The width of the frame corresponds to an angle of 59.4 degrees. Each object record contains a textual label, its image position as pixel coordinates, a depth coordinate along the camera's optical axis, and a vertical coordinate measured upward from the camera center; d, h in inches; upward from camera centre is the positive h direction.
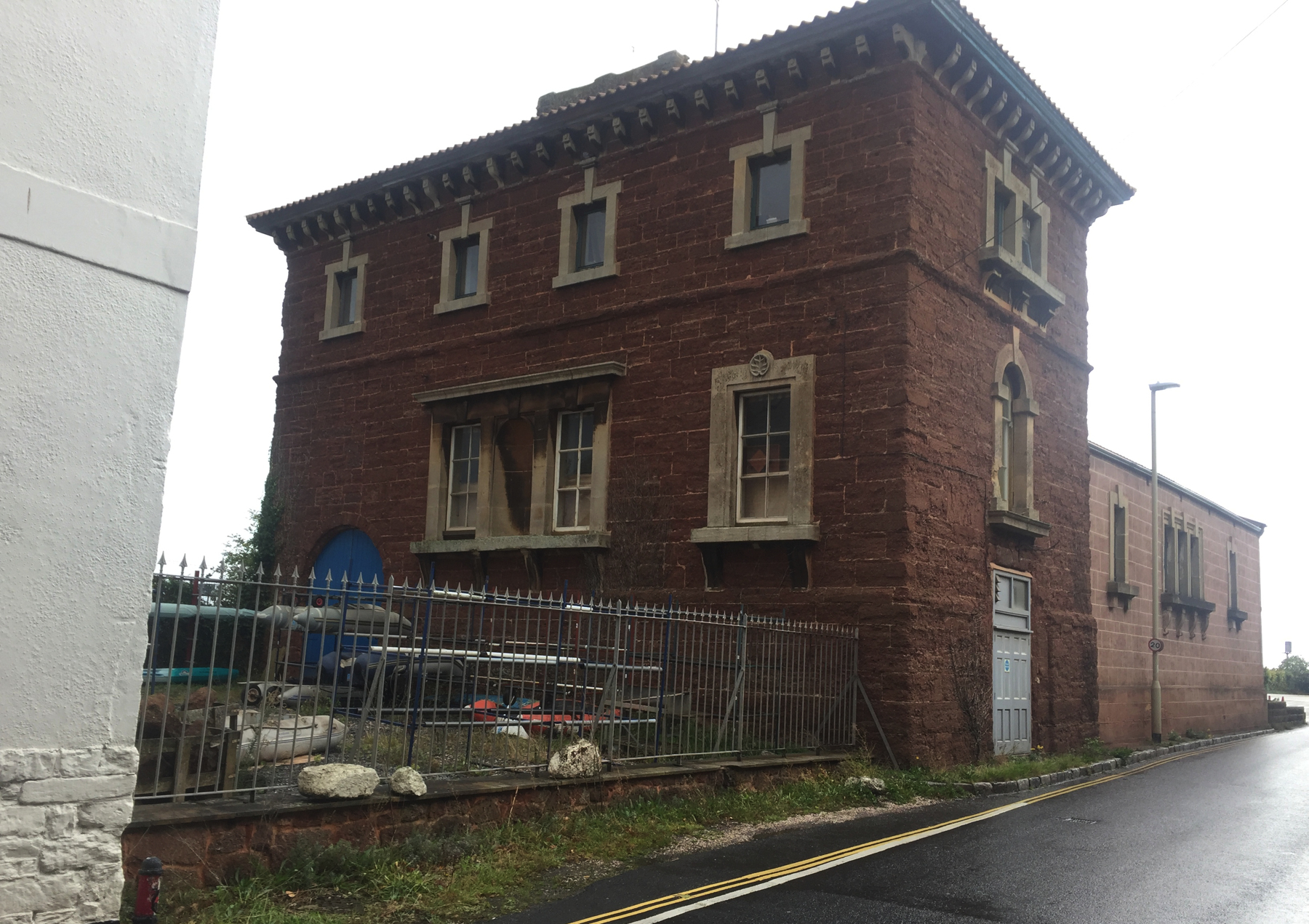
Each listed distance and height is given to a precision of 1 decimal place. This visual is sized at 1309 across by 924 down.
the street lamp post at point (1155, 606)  880.9 +48.9
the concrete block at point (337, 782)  294.5 -40.5
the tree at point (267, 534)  828.6 +62.3
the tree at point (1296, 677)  2385.6 -1.6
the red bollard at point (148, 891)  206.7 -49.4
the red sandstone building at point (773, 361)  564.1 +159.2
